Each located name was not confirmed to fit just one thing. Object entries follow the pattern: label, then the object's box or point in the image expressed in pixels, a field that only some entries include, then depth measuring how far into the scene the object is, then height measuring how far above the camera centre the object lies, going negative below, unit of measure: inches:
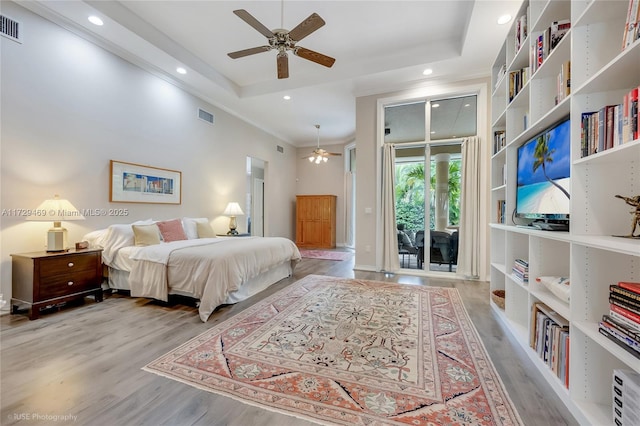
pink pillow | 153.2 -11.5
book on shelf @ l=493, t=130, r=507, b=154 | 112.5 +32.3
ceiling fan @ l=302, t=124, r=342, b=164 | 257.3 +56.6
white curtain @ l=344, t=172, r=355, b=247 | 320.2 +4.0
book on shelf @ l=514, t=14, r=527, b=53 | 90.5 +64.2
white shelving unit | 49.6 +1.4
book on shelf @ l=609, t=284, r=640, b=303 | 43.4 -12.7
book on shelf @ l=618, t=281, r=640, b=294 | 43.6 -11.6
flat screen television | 67.6 +11.0
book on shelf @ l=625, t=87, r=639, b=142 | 43.8 +16.9
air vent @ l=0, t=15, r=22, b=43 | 104.3 +71.2
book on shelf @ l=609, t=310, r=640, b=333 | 43.0 -17.4
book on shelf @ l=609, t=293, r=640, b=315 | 43.2 -14.4
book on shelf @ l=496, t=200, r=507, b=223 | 114.6 +2.0
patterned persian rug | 56.0 -40.6
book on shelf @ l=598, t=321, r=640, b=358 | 42.4 -20.4
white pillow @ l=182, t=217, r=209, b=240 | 171.5 -10.5
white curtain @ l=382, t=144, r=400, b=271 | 184.9 +3.4
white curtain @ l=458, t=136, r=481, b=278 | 165.9 +3.8
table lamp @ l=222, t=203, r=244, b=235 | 212.9 -1.1
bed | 108.9 -23.8
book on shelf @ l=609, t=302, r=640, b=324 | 43.1 -16.0
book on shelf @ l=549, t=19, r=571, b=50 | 70.0 +49.2
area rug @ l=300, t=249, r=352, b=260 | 245.9 -40.4
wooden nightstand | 101.5 -27.8
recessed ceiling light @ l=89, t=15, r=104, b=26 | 118.4 +85.0
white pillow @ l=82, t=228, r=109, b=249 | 132.0 -14.1
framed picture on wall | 144.9 +15.6
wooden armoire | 312.2 -9.6
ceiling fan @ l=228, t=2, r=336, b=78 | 94.3 +67.5
